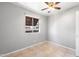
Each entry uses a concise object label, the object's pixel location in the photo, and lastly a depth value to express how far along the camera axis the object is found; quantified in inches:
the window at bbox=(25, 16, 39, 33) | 85.9
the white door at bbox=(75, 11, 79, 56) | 57.3
